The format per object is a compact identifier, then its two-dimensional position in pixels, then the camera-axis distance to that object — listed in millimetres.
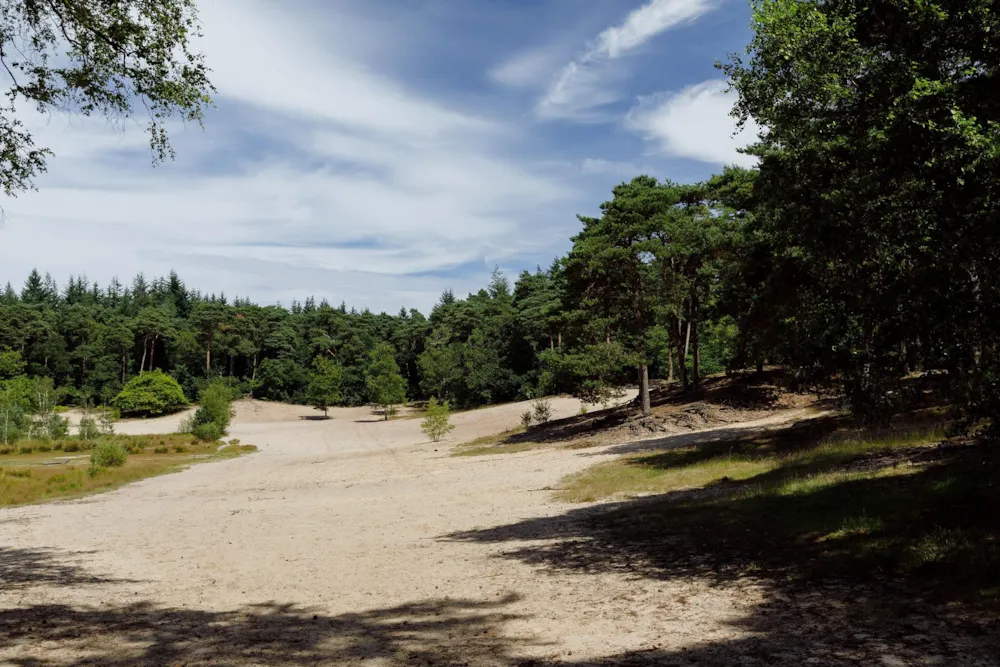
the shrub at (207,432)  66312
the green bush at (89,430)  62791
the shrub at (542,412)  50156
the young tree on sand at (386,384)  87688
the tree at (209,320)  120125
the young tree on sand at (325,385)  97438
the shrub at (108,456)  38688
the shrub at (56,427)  67188
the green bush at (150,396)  93688
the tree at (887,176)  6863
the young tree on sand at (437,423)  54375
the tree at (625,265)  35688
